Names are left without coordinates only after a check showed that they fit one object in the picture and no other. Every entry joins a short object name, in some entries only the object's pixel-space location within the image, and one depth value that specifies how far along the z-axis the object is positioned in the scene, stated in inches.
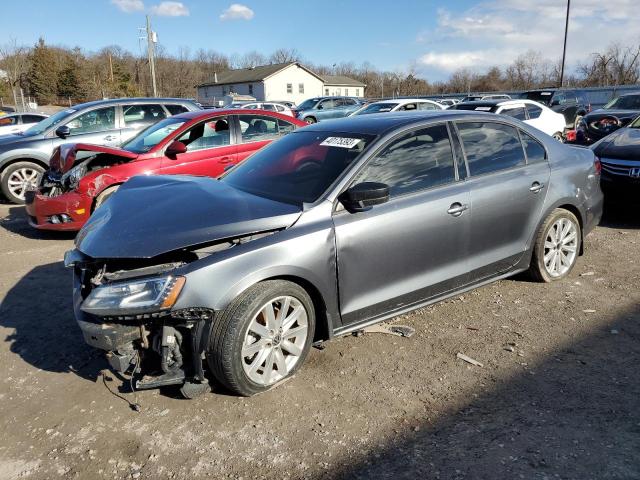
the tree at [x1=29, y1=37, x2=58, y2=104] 2137.1
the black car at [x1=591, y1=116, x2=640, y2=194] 257.9
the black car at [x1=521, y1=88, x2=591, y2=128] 864.9
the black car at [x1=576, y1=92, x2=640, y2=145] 413.1
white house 2509.8
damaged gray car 112.3
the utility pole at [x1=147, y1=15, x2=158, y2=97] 1406.3
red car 249.6
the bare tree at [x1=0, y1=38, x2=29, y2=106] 1840.6
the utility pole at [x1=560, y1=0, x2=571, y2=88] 1475.1
